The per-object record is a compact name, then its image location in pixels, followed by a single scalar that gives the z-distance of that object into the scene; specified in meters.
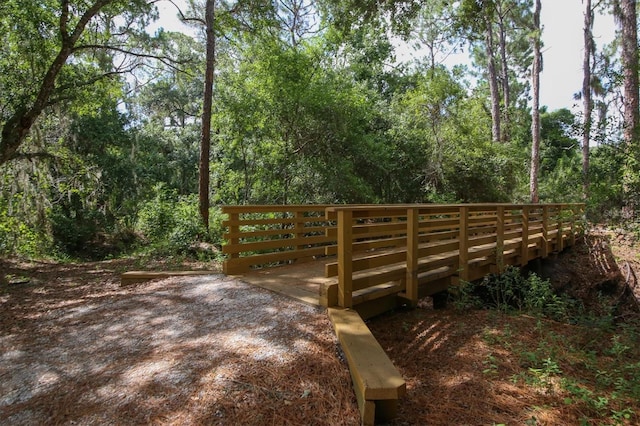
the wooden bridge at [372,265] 2.32
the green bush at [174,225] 9.38
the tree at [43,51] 7.72
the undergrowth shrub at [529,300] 4.24
